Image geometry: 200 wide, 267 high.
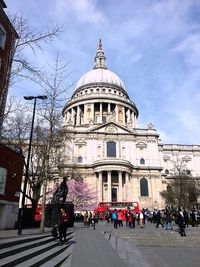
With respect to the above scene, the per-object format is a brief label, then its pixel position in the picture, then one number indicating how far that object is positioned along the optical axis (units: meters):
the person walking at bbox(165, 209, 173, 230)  21.05
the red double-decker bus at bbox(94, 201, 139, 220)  41.06
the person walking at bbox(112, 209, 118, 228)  22.21
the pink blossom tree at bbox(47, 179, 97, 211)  46.97
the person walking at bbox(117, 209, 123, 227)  26.50
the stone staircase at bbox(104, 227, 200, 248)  14.84
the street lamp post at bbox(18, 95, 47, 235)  14.22
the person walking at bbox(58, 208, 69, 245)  11.16
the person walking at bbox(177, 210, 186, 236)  16.28
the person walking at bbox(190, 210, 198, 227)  26.39
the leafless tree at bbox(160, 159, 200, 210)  44.96
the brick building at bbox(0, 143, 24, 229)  17.97
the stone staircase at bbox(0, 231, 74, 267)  6.70
